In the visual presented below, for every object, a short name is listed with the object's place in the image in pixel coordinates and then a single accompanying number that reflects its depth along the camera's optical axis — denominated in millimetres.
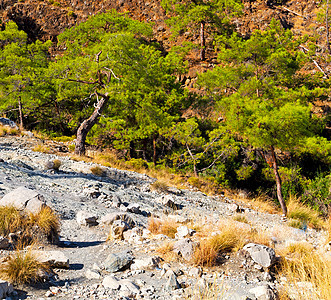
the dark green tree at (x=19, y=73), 15805
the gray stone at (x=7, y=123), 13731
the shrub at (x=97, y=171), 9672
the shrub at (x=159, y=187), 9555
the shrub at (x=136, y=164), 13383
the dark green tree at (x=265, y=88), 10102
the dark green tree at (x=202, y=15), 23703
